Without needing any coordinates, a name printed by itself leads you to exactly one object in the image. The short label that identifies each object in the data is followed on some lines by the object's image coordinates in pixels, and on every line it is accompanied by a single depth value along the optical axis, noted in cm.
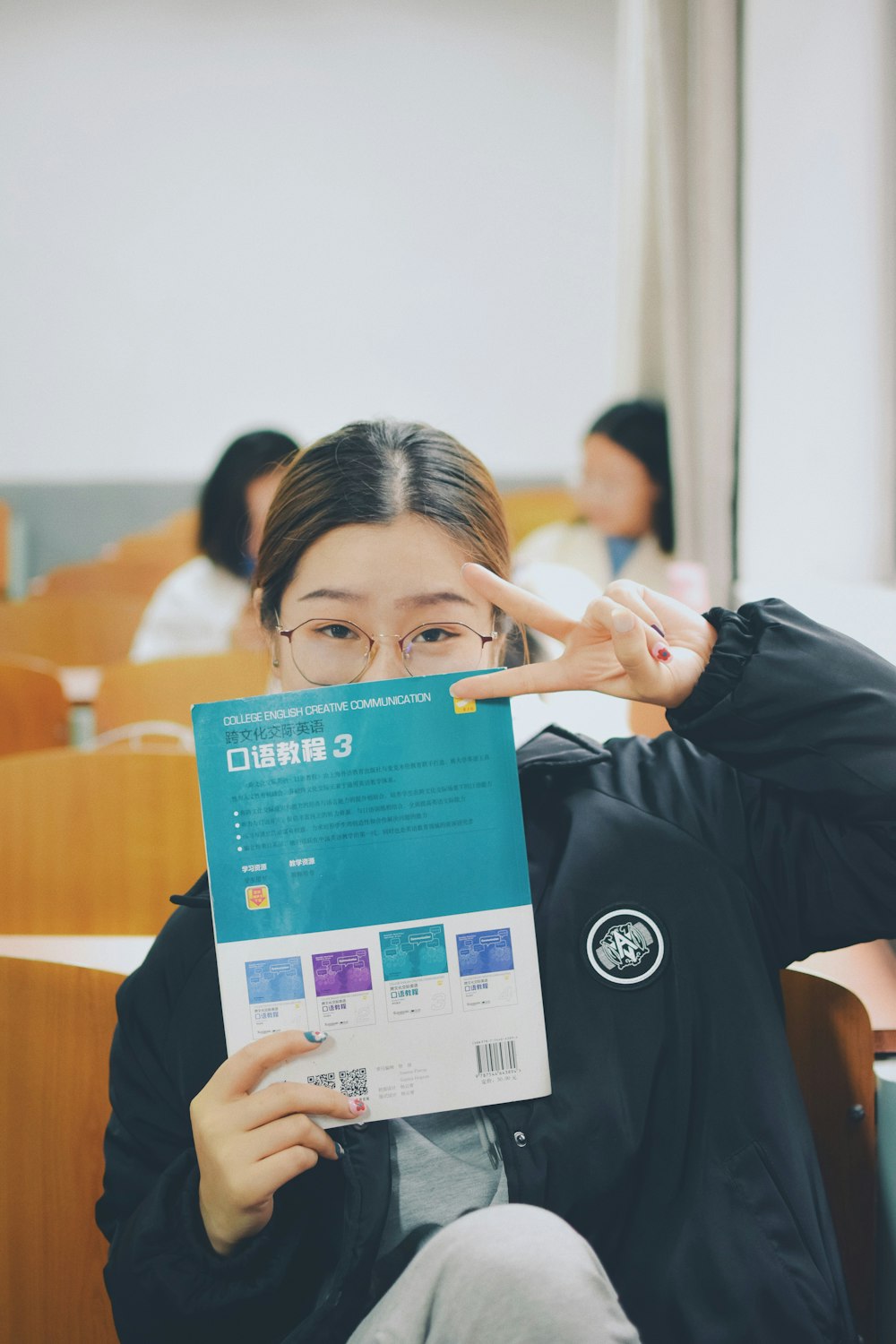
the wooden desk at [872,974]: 97
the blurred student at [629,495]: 344
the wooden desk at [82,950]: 107
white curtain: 253
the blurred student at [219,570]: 338
